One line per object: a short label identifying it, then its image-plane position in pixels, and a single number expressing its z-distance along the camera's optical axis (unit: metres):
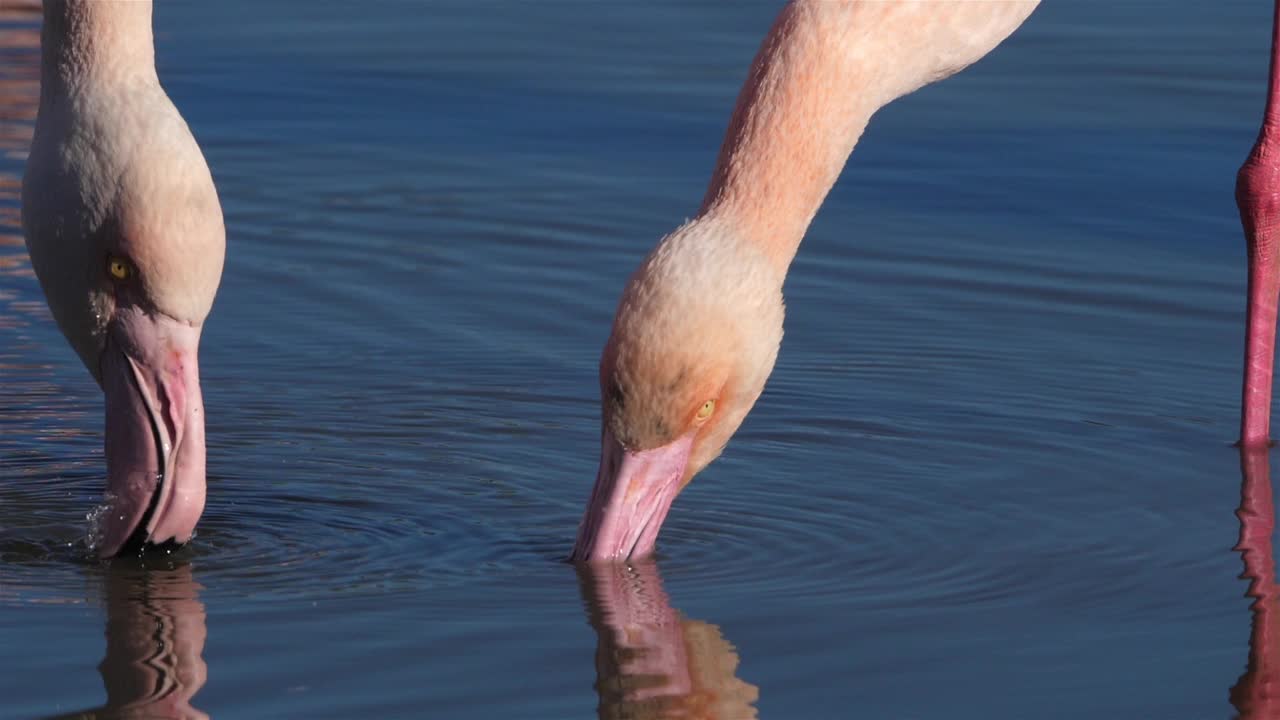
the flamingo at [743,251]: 11.52
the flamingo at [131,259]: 11.68
